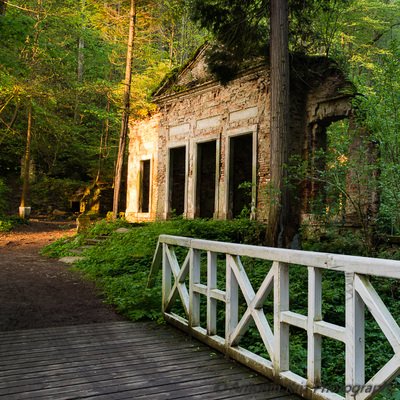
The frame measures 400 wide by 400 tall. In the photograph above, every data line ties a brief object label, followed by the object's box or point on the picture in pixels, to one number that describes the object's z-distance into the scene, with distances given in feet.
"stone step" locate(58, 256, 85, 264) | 36.65
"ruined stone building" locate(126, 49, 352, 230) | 38.47
